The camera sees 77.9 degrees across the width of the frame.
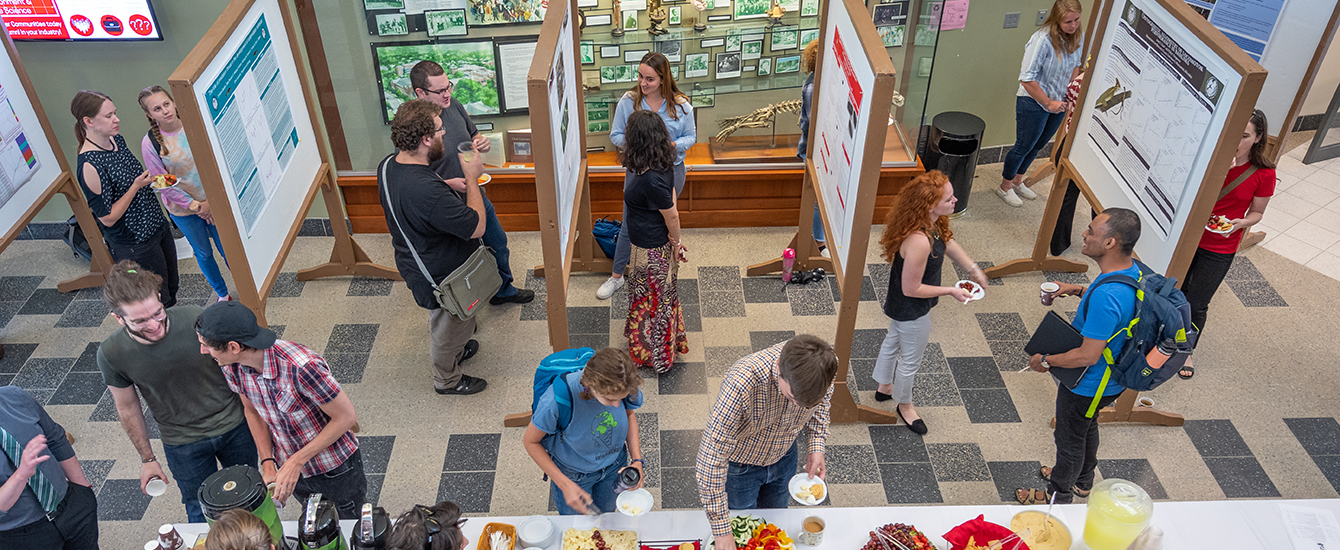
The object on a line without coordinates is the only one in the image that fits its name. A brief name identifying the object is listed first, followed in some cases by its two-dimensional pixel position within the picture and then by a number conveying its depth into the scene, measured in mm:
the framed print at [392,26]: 5812
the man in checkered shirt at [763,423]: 2674
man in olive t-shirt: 3045
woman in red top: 4359
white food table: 3043
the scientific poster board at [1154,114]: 3824
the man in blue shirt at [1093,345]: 3543
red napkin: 2861
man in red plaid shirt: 2924
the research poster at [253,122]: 3662
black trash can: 6391
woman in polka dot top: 4609
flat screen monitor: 5539
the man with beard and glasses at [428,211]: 4098
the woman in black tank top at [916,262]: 3826
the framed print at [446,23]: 5797
